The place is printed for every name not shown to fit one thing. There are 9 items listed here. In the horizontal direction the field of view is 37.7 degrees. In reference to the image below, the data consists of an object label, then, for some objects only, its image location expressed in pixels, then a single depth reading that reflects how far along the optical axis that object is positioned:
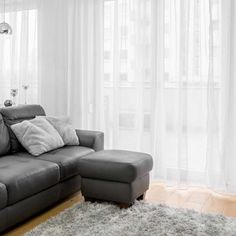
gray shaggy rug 2.64
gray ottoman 3.07
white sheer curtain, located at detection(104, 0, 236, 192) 3.77
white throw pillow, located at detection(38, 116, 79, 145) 3.80
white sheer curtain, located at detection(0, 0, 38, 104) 4.87
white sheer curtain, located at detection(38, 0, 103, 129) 4.42
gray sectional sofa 2.66
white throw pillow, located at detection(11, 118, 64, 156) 3.41
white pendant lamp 4.12
